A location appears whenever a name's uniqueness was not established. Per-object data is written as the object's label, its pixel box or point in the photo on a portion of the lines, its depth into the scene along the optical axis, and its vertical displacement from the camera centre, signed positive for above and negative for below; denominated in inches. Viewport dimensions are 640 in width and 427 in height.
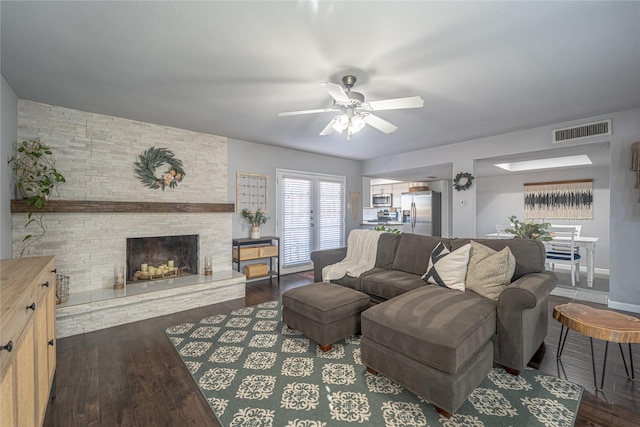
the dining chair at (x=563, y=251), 167.5 -26.1
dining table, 167.7 -22.1
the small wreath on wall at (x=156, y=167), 146.8 +23.9
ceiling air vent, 134.5 +41.6
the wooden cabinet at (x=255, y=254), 176.7 -28.3
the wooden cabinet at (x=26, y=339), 36.1 -22.1
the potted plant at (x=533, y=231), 139.3 -9.8
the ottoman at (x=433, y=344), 63.8 -33.8
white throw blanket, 133.5 -24.6
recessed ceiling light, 206.5 +40.1
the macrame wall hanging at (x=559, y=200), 227.3 +10.9
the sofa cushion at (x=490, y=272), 93.4 -21.0
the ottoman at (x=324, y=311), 93.6 -35.8
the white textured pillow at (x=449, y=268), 102.7 -21.9
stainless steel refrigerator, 315.3 -1.2
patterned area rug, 65.1 -49.1
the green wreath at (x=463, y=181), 183.3 +21.2
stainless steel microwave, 375.9 +16.4
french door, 209.8 -2.6
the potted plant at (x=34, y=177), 110.1 +14.6
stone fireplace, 119.9 -3.6
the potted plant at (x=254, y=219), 187.1 -5.1
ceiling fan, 85.5 +35.1
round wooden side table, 68.3 -29.6
